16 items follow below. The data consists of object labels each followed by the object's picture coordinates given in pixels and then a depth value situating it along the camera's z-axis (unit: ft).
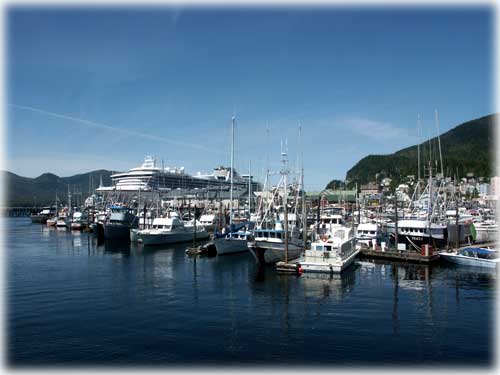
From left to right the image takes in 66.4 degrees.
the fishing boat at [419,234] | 141.49
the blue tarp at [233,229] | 150.71
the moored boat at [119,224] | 212.23
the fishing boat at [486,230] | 191.70
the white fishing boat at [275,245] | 121.70
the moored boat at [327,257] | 107.55
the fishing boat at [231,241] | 144.87
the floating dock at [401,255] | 122.42
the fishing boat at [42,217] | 426.35
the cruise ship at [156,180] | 414.00
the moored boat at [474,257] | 115.05
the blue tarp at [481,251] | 120.16
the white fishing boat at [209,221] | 249.34
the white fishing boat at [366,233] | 163.82
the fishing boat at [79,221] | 297.33
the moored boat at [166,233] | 184.55
